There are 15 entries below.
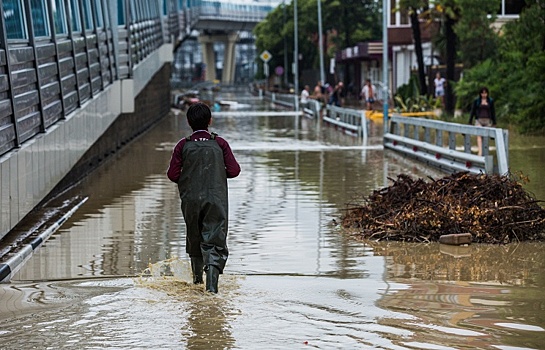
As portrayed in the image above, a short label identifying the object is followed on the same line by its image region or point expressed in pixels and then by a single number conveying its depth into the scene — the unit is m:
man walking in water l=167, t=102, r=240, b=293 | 9.40
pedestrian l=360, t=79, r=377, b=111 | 53.41
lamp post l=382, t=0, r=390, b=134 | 39.47
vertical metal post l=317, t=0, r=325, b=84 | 76.56
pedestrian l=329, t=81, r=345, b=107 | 56.09
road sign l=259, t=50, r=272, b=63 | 97.93
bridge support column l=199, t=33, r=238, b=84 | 140.62
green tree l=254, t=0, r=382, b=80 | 93.25
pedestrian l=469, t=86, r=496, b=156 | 25.08
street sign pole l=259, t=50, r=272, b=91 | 97.88
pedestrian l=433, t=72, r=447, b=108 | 51.43
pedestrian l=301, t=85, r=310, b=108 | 58.65
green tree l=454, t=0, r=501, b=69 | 44.44
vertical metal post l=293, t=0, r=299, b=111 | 83.46
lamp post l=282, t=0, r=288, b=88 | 107.50
